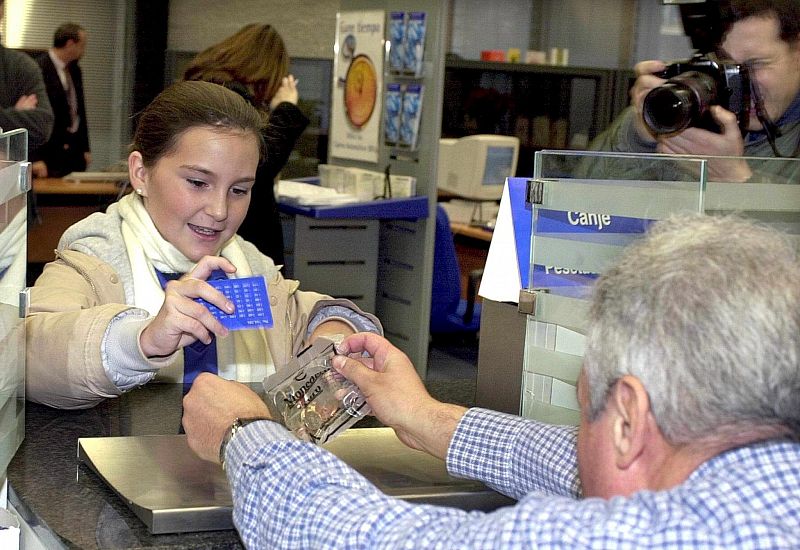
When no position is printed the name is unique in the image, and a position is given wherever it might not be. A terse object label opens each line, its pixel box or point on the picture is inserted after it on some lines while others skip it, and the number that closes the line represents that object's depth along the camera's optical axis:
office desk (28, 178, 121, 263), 5.61
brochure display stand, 4.76
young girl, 1.88
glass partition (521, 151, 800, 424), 1.36
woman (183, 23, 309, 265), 3.79
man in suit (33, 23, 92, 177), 6.04
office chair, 4.80
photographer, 1.87
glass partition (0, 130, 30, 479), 1.18
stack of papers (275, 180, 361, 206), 4.71
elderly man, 0.83
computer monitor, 5.77
